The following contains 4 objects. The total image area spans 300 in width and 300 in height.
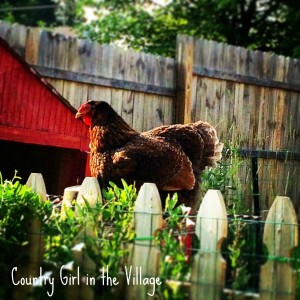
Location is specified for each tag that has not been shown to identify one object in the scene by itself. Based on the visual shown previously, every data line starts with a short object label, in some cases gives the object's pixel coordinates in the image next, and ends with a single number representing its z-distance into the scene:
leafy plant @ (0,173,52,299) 2.38
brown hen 3.28
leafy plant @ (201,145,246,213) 4.11
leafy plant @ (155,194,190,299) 2.17
